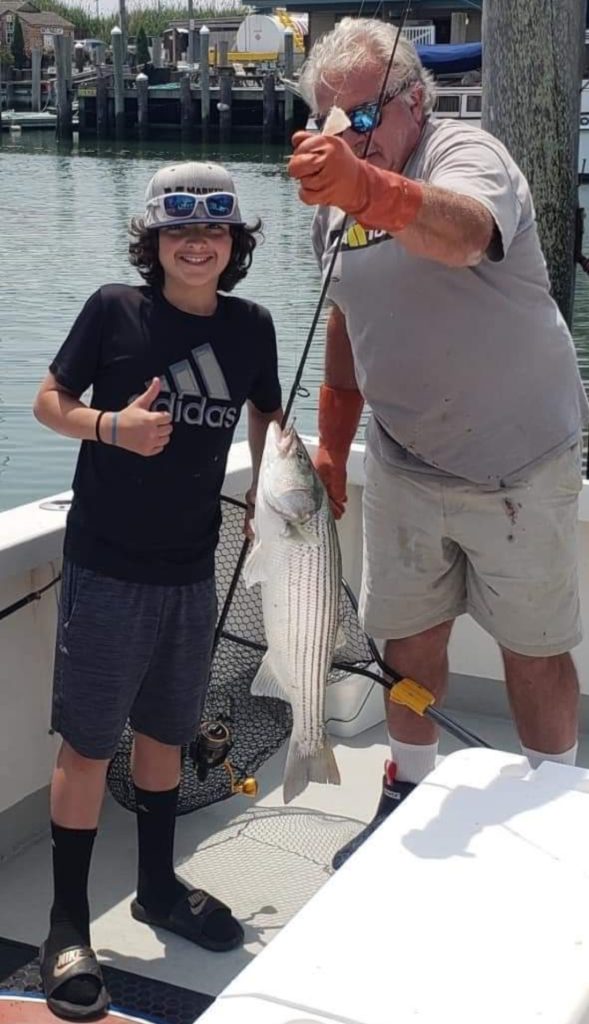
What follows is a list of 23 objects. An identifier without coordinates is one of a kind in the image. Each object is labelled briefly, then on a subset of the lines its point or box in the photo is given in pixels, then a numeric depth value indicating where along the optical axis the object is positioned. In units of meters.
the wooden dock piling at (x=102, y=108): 49.78
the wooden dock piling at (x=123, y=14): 70.69
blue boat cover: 31.17
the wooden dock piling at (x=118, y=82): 49.03
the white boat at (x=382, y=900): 1.32
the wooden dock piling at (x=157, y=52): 60.62
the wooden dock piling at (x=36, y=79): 60.03
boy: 2.49
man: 2.58
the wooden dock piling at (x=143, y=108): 48.53
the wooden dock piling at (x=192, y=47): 64.18
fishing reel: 3.20
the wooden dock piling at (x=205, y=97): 47.53
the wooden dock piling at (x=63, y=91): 49.75
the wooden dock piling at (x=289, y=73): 46.03
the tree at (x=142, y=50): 62.88
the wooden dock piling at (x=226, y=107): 46.81
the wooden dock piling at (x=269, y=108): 45.69
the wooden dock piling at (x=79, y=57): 67.28
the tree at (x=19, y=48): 73.12
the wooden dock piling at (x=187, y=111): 47.88
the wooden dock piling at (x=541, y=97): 3.91
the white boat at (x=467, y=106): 26.12
